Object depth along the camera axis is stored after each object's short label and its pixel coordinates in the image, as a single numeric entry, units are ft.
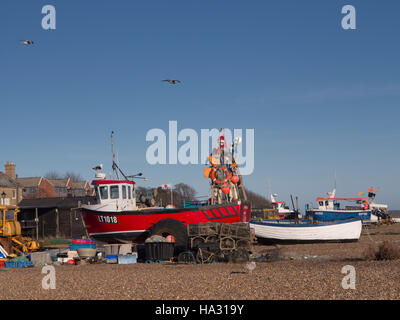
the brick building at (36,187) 251.19
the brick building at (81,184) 292.20
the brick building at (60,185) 272.27
